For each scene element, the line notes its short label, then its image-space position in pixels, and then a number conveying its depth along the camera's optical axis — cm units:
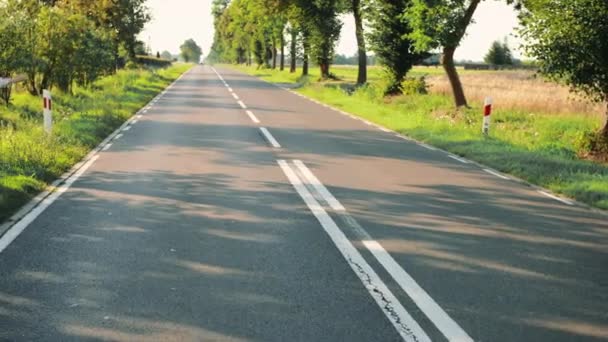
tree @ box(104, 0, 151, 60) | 4962
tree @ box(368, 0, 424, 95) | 2495
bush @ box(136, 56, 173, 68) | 8225
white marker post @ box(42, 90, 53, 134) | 1148
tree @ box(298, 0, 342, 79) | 3684
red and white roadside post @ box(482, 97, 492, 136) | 1426
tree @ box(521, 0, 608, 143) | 1145
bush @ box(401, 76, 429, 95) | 2448
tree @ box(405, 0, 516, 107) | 1864
